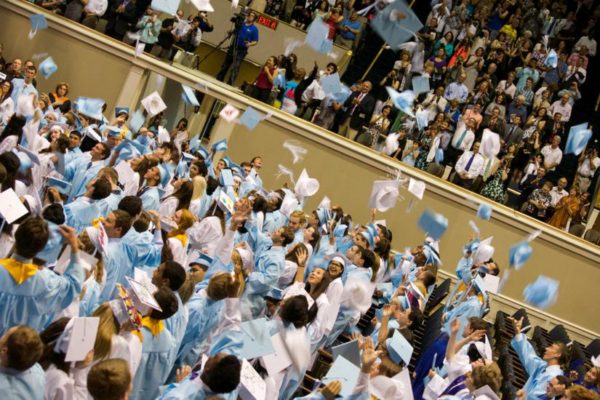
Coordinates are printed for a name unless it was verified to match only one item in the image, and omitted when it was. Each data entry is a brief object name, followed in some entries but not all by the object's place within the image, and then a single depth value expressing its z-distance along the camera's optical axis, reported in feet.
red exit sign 62.69
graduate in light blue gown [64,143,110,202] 29.66
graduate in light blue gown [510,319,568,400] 25.88
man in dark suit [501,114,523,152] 53.67
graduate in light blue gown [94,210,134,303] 19.86
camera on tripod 56.44
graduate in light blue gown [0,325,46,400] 12.07
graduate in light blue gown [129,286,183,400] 16.88
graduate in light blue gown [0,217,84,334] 15.26
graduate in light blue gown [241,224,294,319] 24.91
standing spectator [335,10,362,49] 61.11
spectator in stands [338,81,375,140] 53.98
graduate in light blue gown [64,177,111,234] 23.21
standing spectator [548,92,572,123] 57.72
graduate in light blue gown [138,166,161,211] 28.73
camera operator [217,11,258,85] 56.18
